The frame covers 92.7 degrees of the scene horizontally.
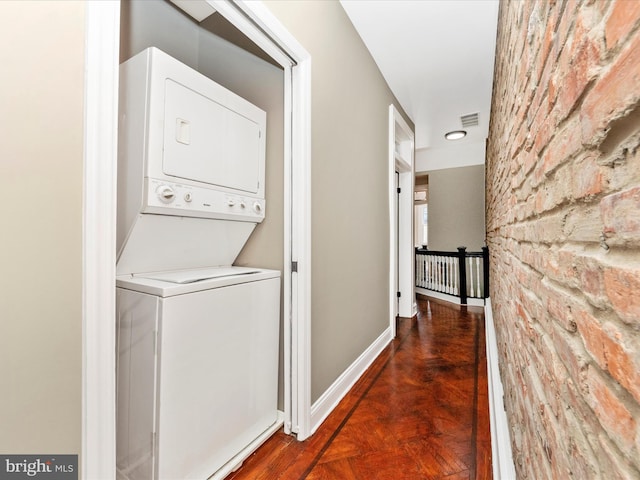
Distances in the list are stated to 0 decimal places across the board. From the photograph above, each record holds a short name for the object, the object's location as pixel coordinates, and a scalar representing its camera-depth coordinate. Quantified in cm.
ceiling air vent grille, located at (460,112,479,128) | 418
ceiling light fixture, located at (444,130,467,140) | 493
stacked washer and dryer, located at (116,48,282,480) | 124
